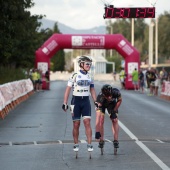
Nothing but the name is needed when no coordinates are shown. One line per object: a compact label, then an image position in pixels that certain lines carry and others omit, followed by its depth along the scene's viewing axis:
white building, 149.50
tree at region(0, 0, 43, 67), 32.62
